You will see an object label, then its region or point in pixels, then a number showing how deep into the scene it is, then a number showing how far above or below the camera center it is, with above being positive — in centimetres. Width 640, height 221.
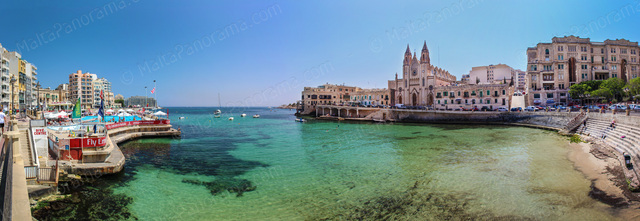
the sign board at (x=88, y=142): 1831 -174
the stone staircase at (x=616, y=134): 1935 -282
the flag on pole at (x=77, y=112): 2391 +34
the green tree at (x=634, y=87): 4500 +247
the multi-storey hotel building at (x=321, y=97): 10100 +492
